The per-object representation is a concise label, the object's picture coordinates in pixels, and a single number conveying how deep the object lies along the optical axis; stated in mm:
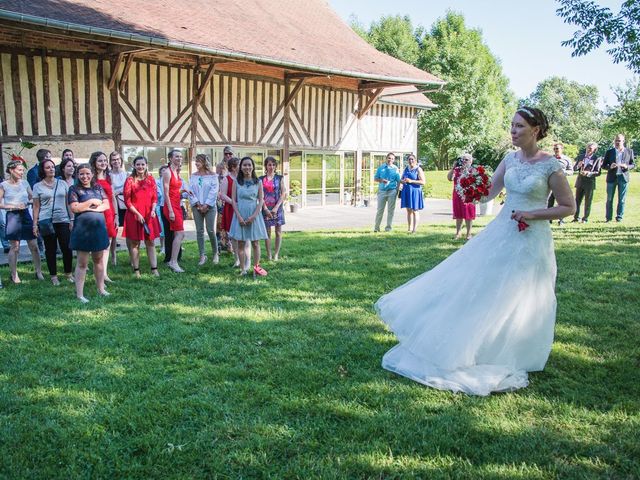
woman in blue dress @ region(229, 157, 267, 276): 8328
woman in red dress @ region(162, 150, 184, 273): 8758
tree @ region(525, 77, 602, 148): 89188
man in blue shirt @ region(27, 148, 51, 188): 9758
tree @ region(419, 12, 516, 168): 42562
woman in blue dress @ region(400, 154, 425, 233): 12711
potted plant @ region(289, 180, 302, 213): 20953
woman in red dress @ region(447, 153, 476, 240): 10858
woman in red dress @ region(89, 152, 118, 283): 7270
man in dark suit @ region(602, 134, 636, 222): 13766
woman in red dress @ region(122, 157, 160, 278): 8164
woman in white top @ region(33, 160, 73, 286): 7613
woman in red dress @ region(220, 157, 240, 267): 8922
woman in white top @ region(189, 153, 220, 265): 9305
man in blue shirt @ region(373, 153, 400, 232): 13104
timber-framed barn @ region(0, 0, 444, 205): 12711
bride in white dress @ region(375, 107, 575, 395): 4352
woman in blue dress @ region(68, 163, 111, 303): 6852
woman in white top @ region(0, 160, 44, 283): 7773
